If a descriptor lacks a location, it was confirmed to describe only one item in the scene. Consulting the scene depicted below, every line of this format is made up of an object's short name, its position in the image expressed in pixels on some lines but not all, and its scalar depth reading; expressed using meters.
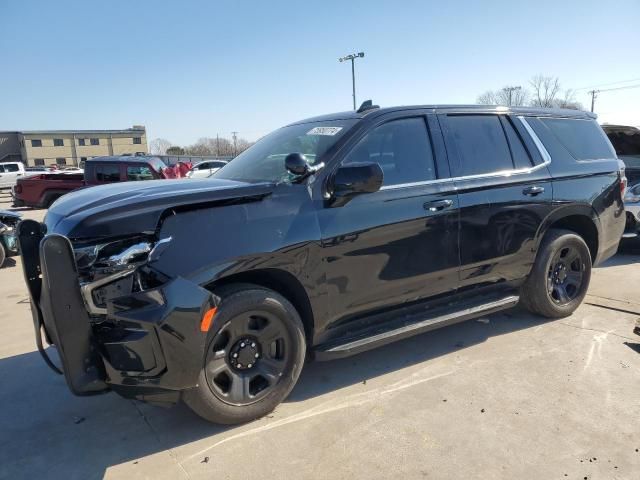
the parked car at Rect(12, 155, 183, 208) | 15.24
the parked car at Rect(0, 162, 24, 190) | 31.82
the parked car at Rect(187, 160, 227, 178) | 24.28
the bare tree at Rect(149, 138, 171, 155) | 99.22
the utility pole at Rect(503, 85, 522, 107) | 71.12
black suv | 2.54
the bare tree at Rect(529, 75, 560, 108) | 66.62
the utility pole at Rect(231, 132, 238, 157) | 99.46
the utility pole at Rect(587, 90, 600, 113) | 78.12
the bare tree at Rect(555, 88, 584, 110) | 63.78
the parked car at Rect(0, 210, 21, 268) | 8.35
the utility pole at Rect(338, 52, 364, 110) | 45.31
